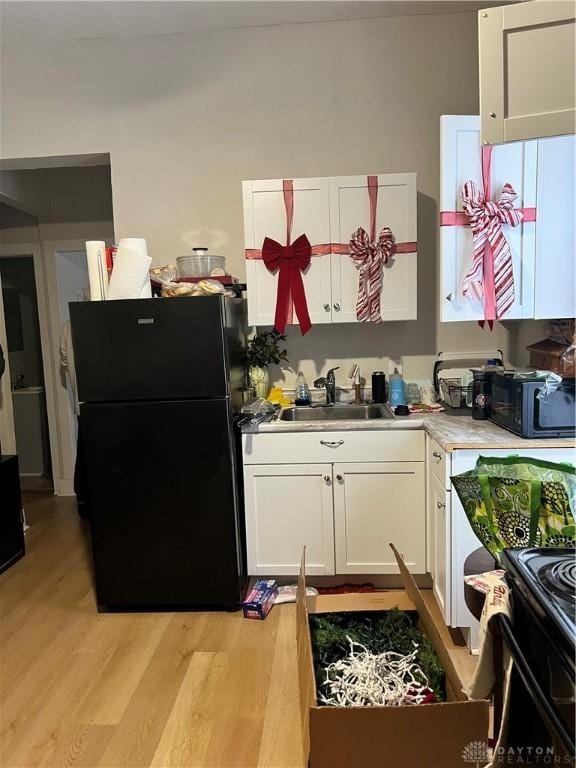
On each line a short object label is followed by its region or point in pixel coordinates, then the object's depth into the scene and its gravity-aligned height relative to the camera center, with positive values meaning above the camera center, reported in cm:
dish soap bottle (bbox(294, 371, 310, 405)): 311 -40
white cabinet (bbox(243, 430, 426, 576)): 269 -87
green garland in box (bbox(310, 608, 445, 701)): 158 -95
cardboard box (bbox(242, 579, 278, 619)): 263 -131
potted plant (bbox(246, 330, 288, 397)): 312 -20
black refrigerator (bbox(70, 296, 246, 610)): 253 -56
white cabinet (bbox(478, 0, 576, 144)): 115 +50
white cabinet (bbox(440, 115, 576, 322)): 250 +42
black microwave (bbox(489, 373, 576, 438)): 222 -38
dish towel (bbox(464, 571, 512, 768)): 92 -57
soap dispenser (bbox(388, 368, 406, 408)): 304 -39
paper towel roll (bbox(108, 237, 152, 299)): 256 +25
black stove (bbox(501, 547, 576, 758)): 77 -48
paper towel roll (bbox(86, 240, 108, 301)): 265 +27
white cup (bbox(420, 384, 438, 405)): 319 -42
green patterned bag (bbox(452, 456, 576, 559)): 108 -37
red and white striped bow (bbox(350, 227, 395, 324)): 280 +27
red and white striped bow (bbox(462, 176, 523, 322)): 252 +29
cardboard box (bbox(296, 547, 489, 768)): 112 -84
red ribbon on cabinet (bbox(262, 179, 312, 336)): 283 +28
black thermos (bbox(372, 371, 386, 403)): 308 -37
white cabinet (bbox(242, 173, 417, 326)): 280 +44
